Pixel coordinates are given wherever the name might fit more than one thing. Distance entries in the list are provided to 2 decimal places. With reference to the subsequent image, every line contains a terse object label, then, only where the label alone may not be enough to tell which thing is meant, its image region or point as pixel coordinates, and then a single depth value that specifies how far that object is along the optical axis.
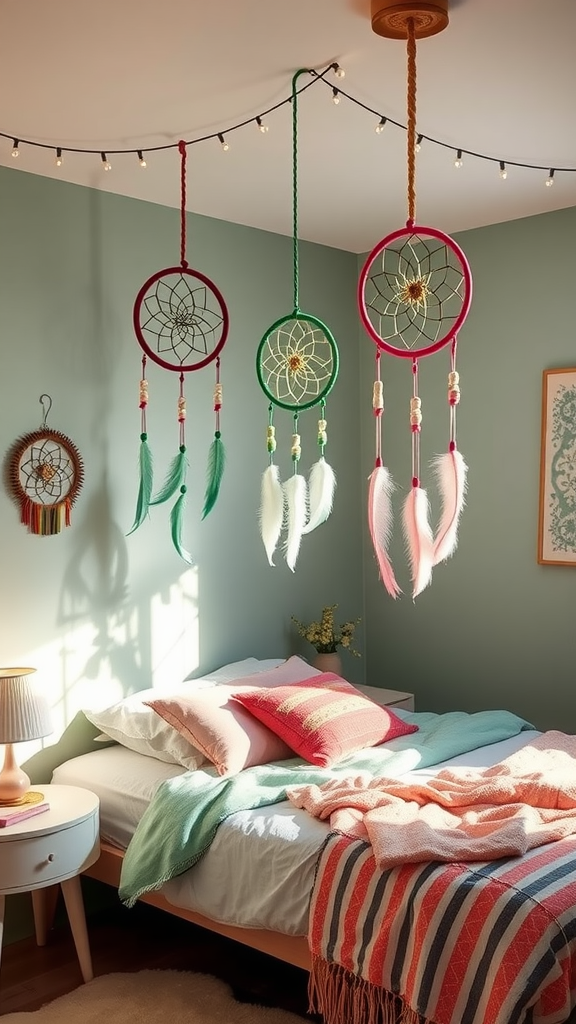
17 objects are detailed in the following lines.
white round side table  3.02
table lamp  3.12
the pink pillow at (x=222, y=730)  3.38
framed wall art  4.22
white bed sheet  2.78
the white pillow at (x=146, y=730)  3.47
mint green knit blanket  3.01
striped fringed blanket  2.30
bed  2.47
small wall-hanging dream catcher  3.55
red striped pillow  3.45
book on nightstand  3.08
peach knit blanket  2.59
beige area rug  3.00
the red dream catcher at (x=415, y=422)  2.37
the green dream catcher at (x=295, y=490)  3.11
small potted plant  4.50
